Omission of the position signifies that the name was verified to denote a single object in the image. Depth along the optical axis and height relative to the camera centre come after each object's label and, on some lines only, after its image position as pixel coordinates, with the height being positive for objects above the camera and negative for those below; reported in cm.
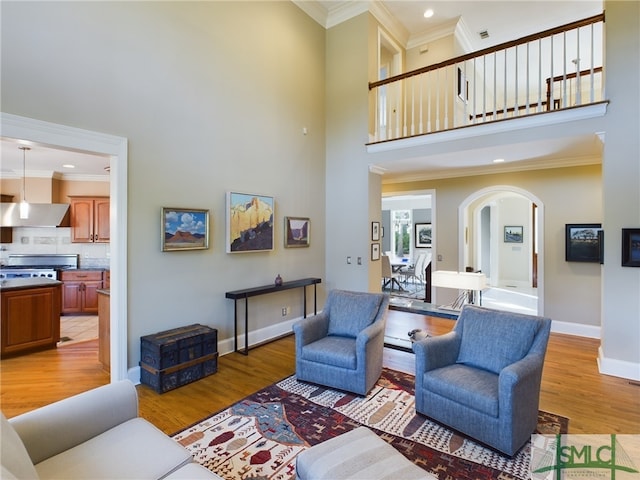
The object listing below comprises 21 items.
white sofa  141 -101
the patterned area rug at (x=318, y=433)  212 -149
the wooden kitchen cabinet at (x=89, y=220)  684 +44
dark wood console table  408 -71
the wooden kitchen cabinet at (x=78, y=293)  645 -106
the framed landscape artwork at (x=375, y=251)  539 -20
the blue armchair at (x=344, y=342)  302 -106
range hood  632 +52
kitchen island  395 -96
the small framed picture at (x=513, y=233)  998 +17
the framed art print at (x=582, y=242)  488 -5
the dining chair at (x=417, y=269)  967 -91
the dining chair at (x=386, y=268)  853 -78
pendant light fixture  514 +63
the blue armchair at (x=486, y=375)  218 -107
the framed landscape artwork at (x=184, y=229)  350 +13
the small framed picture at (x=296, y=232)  506 +13
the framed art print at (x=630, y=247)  338 -9
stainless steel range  638 -51
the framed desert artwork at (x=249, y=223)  417 +24
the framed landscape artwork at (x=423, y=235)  1164 +16
